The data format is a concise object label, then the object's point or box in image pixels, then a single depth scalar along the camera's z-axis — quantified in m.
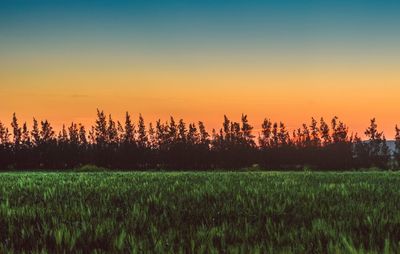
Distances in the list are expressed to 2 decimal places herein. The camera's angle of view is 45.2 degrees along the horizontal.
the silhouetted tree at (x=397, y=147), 139.48
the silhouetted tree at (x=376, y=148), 144.88
